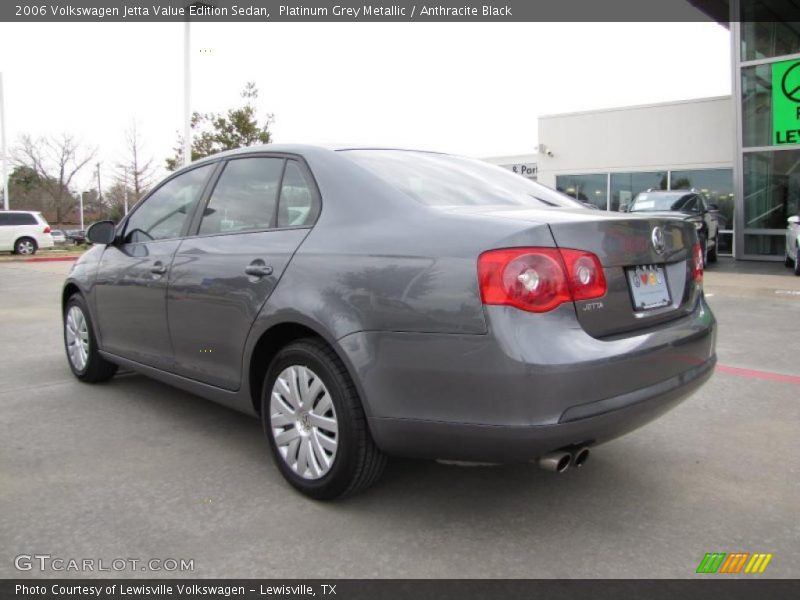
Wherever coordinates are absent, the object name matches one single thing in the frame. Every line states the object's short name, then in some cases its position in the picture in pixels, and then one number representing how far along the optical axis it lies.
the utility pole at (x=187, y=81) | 18.92
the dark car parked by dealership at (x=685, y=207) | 13.52
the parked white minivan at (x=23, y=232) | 23.44
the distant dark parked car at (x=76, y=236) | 44.88
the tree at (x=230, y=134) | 30.06
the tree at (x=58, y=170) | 57.19
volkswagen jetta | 2.33
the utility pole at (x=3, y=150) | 30.20
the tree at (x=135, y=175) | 53.06
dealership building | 16.56
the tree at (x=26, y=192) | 64.75
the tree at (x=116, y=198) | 57.08
